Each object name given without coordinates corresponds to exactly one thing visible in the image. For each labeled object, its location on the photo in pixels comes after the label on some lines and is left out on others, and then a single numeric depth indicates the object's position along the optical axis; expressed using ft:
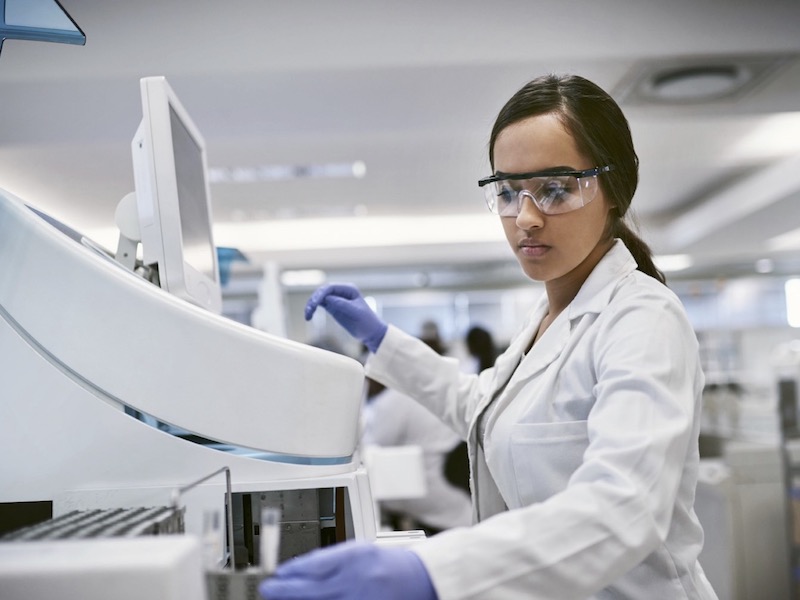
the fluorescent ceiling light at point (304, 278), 28.09
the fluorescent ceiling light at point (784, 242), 22.38
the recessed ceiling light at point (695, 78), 8.72
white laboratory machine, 2.86
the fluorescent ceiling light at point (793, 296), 32.91
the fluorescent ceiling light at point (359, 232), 22.86
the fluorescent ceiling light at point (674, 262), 27.25
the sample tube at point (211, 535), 2.04
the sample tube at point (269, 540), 1.92
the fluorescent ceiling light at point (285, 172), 14.73
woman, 2.16
